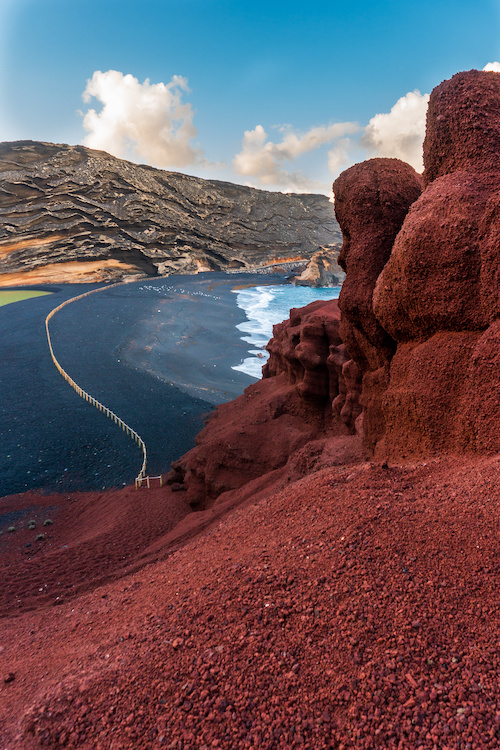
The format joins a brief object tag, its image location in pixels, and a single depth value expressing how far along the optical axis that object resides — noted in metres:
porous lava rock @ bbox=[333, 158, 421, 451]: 7.35
